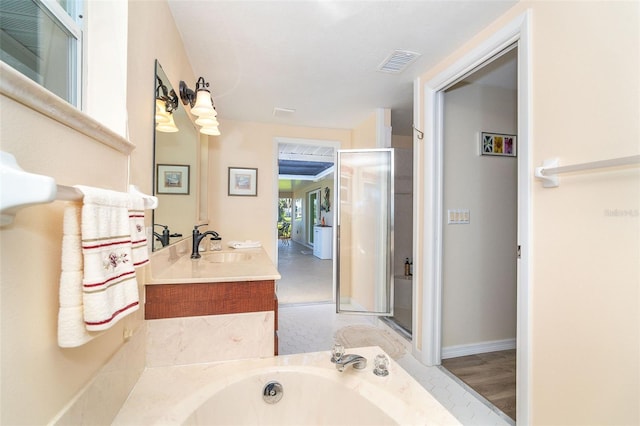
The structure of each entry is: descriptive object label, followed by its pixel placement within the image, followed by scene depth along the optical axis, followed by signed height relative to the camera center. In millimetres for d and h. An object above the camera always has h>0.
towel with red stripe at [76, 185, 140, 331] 602 -114
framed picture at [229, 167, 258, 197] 3504 +407
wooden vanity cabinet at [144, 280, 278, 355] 1216 -391
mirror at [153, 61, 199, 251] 1479 +258
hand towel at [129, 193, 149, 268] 834 -64
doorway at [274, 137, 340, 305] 4185 -101
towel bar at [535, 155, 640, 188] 1028 +206
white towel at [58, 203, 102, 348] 589 -158
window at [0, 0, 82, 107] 651 +469
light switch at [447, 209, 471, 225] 2385 -13
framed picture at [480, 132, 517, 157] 2496 +648
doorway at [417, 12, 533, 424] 1483 +145
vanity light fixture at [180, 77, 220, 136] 1780 +709
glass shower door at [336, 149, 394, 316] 3254 -129
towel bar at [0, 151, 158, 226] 430 +37
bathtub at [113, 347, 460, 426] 977 -702
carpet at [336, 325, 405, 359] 2582 -1262
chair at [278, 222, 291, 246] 12672 -907
